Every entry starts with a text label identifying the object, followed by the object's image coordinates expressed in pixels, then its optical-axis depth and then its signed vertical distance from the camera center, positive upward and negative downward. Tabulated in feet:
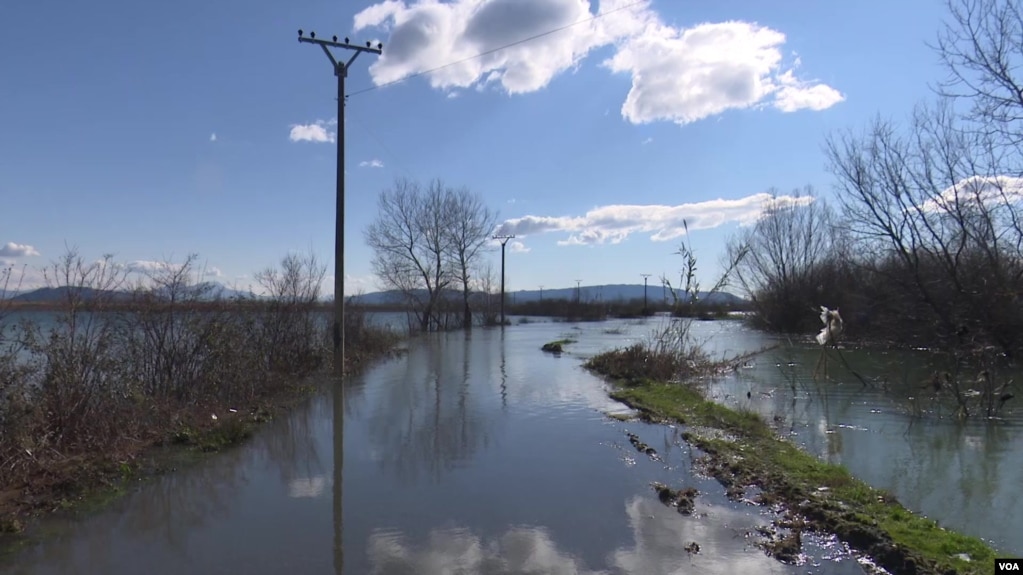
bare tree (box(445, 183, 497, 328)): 153.48 +15.95
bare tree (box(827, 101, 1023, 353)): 59.93 +4.27
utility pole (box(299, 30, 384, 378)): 51.21 +6.66
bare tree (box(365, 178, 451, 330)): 144.36 +8.29
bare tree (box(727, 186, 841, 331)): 160.76 +4.79
